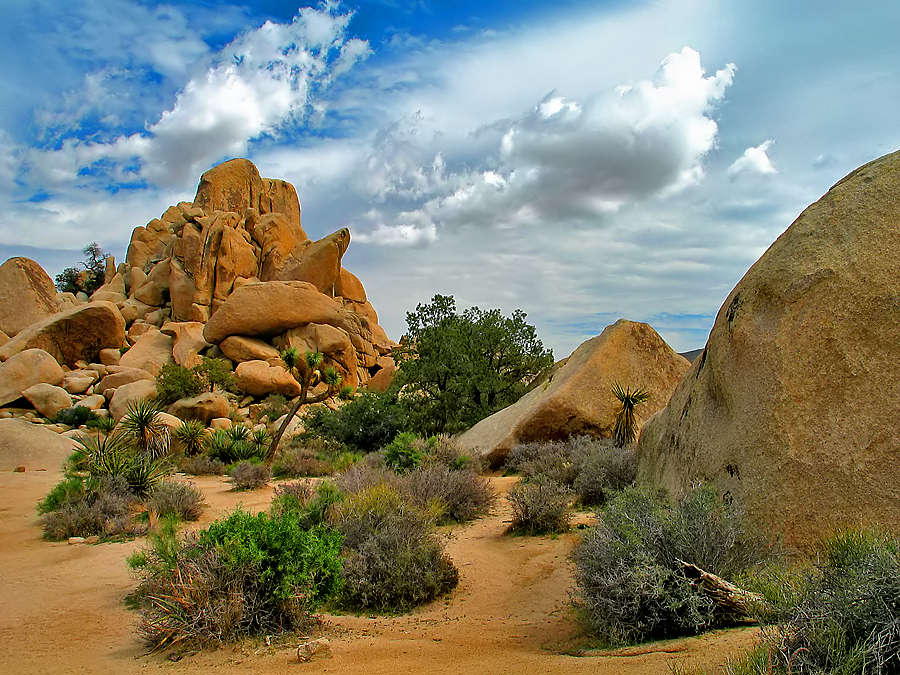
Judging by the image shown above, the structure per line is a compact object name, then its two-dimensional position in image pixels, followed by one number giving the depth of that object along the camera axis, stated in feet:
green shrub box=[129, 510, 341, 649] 17.40
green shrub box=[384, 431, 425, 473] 46.60
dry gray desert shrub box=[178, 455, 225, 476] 65.92
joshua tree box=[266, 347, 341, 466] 64.75
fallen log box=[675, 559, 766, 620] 13.82
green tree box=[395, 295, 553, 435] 76.18
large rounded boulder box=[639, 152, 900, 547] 17.34
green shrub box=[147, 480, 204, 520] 36.91
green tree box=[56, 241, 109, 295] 219.00
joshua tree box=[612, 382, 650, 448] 46.47
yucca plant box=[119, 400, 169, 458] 66.14
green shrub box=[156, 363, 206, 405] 116.06
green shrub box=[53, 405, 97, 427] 110.83
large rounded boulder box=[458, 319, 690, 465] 52.39
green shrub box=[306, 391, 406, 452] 75.10
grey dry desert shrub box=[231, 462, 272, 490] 51.96
